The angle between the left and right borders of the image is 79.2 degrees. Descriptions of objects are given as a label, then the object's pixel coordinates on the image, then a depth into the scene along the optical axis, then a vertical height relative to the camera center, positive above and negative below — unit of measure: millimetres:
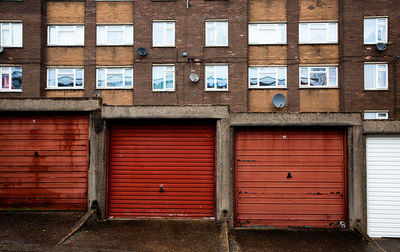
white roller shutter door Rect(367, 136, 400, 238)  5262 -1290
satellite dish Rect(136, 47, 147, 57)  14414 +4532
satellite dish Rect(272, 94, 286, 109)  13719 +1570
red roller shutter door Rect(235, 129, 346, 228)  5355 -1141
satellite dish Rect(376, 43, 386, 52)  13922 +4723
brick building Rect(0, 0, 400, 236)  5281 -784
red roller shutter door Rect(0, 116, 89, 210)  5383 -802
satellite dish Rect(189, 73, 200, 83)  14317 +2973
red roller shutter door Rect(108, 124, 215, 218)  5469 -1004
